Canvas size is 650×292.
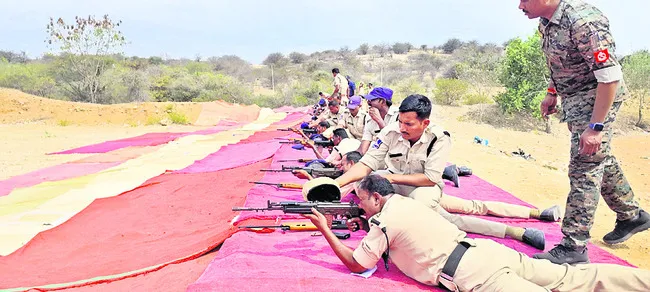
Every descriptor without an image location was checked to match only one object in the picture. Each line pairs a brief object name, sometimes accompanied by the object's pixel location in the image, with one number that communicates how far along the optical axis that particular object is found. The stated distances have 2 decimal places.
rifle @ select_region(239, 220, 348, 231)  3.15
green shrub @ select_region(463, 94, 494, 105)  18.84
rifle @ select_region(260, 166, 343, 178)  4.60
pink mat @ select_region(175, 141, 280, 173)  6.67
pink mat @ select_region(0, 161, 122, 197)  5.87
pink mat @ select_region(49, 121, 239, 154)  9.52
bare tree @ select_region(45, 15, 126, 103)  22.12
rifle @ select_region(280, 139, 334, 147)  6.83
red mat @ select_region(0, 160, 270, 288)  3.06
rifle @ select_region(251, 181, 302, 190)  4.36
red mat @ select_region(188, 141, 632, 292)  2.18
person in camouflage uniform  2.43
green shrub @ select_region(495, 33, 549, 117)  15.11
